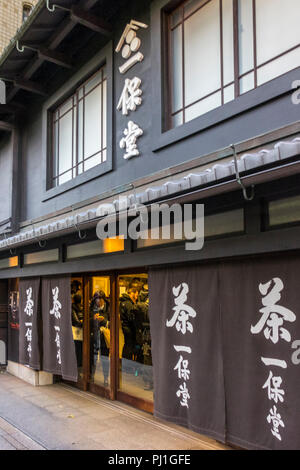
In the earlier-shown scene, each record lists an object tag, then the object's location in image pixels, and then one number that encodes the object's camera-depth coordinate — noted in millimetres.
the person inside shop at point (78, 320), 10477
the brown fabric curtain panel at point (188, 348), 5555
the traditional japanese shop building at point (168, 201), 4848
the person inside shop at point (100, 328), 9625
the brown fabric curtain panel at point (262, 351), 4629
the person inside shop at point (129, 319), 8797
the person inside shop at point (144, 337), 8406
